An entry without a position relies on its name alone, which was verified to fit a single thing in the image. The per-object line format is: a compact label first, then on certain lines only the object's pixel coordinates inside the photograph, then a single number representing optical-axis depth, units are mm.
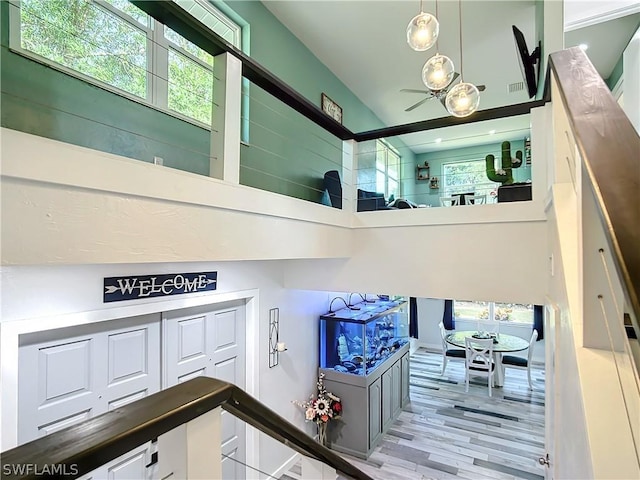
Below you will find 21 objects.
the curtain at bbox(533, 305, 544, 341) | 7264
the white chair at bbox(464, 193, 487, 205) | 5753
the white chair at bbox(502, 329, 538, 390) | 6075
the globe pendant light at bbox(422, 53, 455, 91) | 2396
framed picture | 5018
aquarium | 4445
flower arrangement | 4148
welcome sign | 2355
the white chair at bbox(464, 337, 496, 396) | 6020
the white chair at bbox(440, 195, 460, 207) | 6066
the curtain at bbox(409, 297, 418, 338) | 8766
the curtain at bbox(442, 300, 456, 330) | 8336
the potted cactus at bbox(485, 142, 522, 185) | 3370
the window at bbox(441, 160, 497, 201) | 8307
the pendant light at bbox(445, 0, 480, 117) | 2391
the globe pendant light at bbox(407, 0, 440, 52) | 2164
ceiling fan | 3352
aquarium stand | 4297
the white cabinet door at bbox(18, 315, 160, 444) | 2033
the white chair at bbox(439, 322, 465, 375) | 6742
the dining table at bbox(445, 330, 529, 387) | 6148
